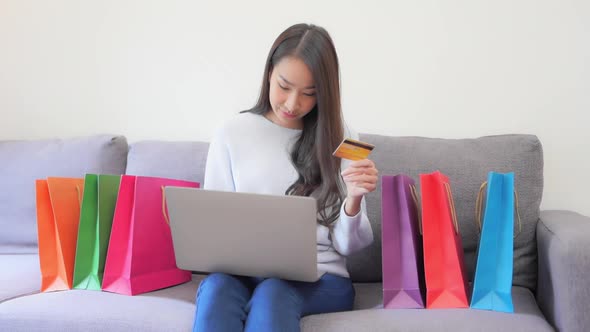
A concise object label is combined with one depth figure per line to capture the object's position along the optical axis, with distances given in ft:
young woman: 3.78
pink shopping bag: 4.11
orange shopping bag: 4.27
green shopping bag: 4.21
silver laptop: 3.47
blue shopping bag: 3.74
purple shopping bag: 3.88
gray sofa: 3.57
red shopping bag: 3.83
